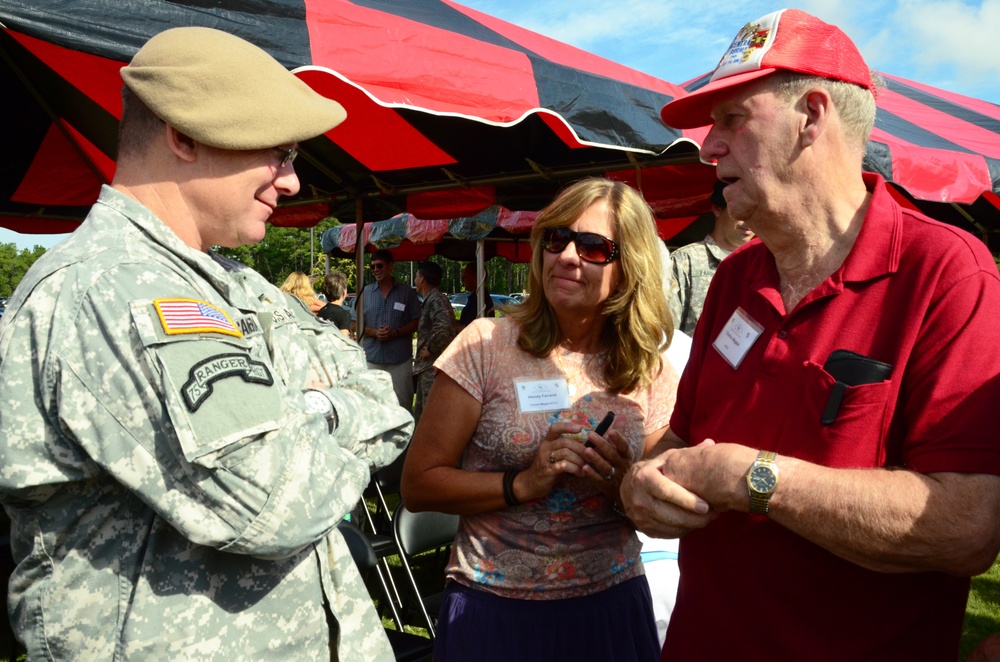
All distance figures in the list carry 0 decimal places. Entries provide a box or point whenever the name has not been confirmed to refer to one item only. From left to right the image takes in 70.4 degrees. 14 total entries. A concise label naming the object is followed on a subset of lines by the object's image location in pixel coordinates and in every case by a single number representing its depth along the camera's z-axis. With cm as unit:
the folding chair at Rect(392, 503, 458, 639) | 329
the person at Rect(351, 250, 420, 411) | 864
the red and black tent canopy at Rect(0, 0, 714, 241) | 273
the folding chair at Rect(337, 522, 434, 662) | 286
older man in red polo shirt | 118
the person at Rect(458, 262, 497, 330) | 1140
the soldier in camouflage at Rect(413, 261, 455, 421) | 827
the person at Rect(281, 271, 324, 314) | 738
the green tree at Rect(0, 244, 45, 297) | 7017
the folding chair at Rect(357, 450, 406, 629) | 371
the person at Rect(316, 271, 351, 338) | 801
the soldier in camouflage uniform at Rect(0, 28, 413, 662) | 107
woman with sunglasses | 199
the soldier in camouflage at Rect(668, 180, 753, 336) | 378
